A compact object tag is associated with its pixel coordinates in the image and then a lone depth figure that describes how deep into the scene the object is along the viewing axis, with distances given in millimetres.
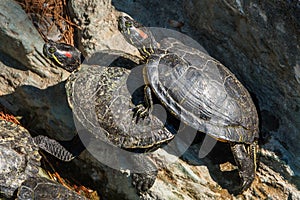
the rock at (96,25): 8703
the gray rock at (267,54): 6895
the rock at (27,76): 8469
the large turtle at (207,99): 7332
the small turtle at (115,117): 7641
